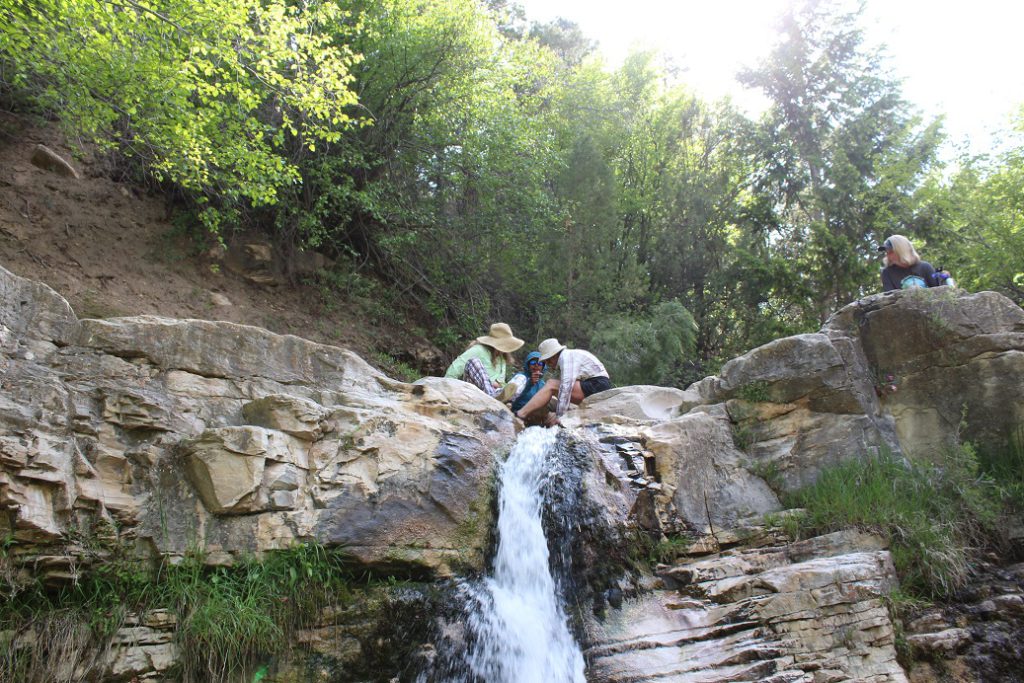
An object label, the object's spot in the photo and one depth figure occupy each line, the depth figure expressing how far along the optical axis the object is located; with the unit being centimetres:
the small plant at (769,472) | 753
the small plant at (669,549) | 661
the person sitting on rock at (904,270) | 880
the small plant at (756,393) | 805
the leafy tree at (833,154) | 1482
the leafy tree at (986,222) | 1120
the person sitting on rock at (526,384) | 881
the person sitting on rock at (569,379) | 861
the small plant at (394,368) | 1136
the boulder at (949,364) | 745
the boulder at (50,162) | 1163
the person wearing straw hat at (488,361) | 891
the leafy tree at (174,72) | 816
